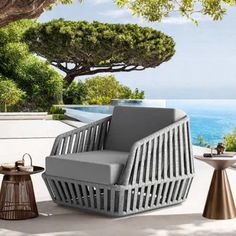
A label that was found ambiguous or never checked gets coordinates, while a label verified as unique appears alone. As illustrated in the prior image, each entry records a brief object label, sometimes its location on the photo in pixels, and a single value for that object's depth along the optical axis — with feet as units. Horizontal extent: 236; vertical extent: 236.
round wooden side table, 16.29
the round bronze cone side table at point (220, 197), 15.98
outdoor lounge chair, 15.67
